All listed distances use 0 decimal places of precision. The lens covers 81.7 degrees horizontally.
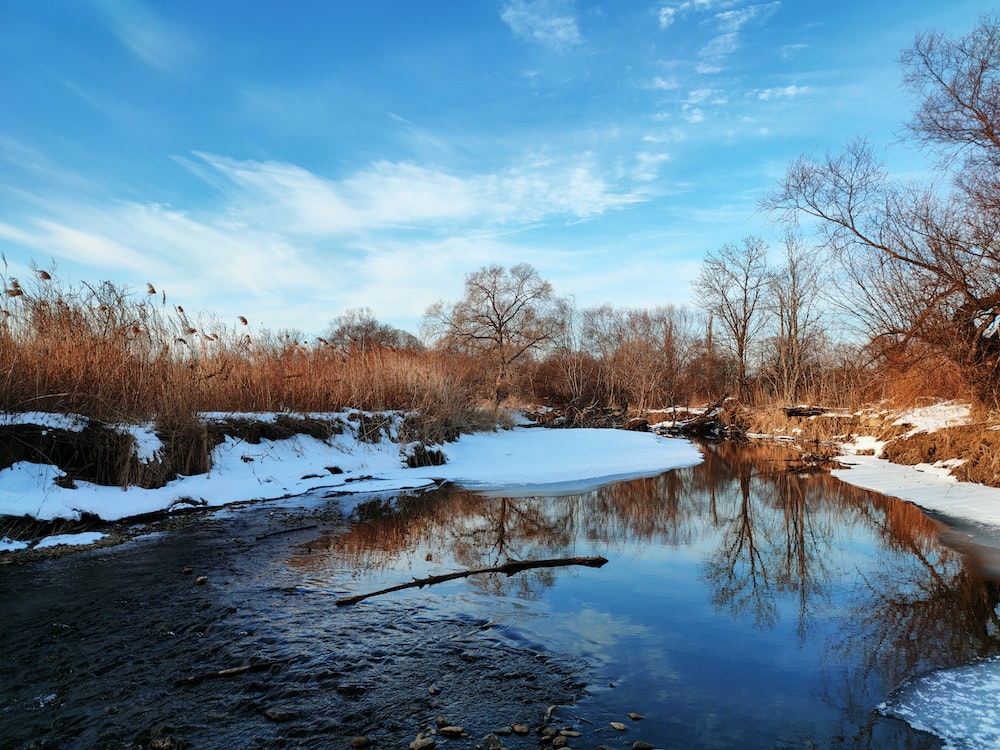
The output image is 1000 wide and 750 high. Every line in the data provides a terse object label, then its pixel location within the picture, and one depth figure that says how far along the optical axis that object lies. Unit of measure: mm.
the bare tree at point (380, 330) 56059
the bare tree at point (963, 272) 10906
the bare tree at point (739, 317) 35719
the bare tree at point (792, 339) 31797
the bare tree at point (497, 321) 35875
